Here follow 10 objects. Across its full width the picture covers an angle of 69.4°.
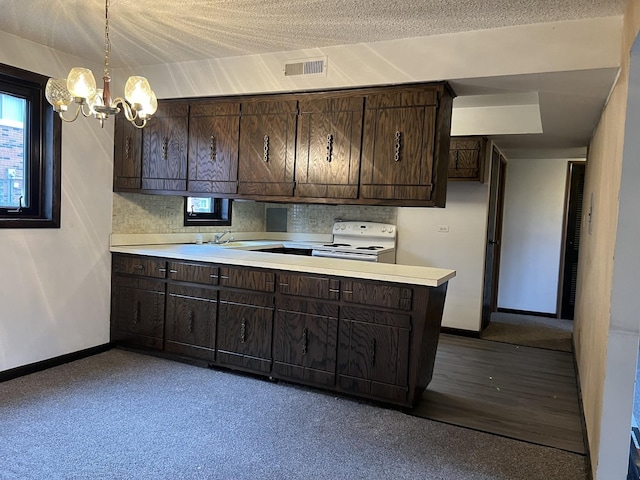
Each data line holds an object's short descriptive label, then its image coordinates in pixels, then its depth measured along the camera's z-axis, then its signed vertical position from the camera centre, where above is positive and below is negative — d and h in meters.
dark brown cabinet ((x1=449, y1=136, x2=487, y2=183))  4.84 +0.69
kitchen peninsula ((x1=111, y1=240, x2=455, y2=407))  3.06 -0.75
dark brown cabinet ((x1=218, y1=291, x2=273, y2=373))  3.49 -0.90
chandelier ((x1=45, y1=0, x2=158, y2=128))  2.21 +0.55
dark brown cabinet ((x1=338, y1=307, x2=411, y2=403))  3.06 -0.91
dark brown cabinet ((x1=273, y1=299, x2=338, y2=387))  3.27 -0.91
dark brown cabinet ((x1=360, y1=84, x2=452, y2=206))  3.08 +0.52
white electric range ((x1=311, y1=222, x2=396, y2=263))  5.05 -0.30
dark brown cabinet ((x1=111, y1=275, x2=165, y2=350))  3.94 -0.91
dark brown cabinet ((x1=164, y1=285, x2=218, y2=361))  3.71 -0.91
